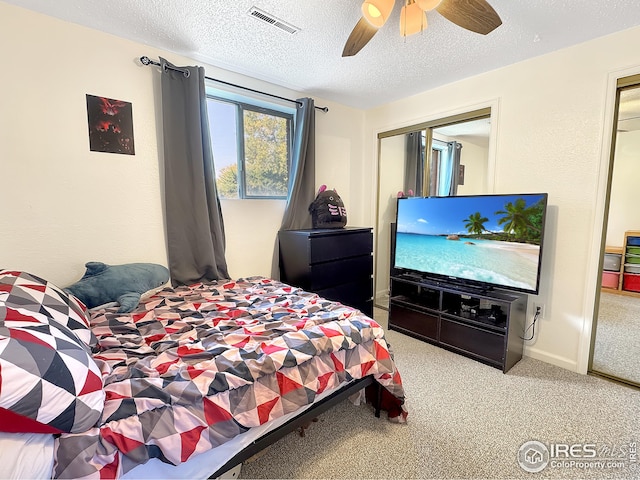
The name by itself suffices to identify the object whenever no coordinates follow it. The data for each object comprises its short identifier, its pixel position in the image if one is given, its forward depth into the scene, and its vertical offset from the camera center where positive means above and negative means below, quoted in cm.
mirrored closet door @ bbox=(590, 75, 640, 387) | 223 -60
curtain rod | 213 +104
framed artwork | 201 +55
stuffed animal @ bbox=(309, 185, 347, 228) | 304 -3
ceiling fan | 145 +99
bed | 80 -64
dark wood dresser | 264 -53
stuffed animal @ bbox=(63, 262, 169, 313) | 179 -50
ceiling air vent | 178 +116
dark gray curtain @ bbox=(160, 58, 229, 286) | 227 +18
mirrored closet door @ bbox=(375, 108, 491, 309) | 279 +46
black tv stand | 225 -92
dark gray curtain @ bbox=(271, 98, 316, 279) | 298 +34
